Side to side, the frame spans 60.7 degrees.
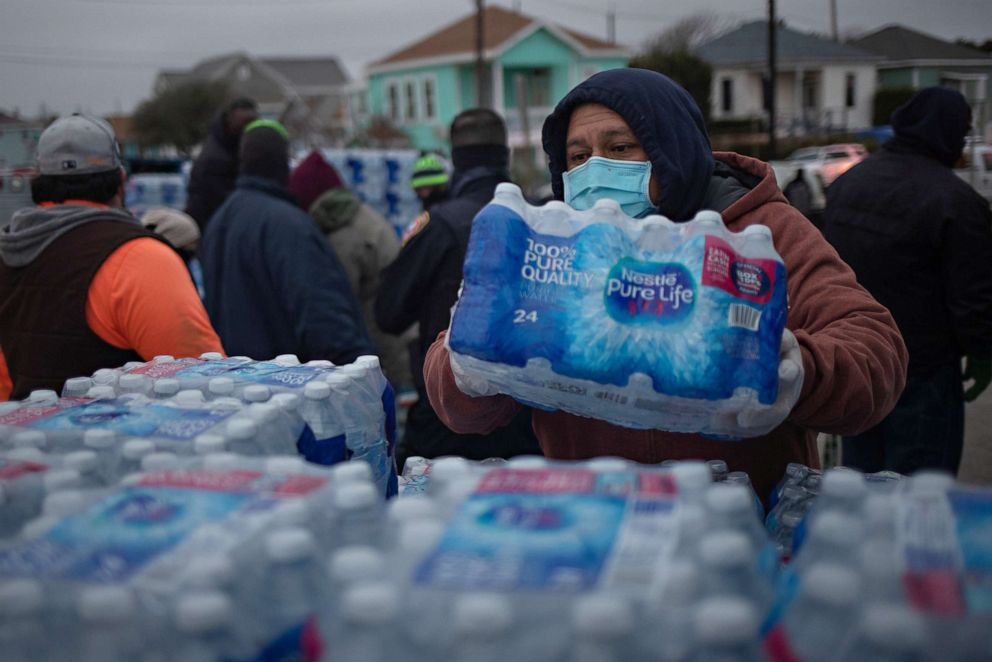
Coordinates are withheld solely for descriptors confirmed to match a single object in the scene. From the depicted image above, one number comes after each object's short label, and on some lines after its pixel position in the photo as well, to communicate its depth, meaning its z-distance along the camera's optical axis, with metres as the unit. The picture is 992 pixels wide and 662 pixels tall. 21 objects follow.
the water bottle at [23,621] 1.08
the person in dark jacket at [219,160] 6.45
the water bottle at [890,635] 0.91
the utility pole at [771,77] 23.23
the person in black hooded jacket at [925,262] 3.87
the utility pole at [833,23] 45.33
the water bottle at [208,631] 1.01
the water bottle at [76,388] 1.94
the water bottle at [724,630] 0.93
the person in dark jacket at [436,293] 4.12
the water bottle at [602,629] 0.92
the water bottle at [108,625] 1.04
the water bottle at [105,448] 1.45
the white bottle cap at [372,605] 0.96
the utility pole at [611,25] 56.66
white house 42.50
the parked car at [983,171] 15.48
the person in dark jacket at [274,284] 3.97
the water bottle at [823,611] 0.95
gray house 43.19
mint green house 41.34
